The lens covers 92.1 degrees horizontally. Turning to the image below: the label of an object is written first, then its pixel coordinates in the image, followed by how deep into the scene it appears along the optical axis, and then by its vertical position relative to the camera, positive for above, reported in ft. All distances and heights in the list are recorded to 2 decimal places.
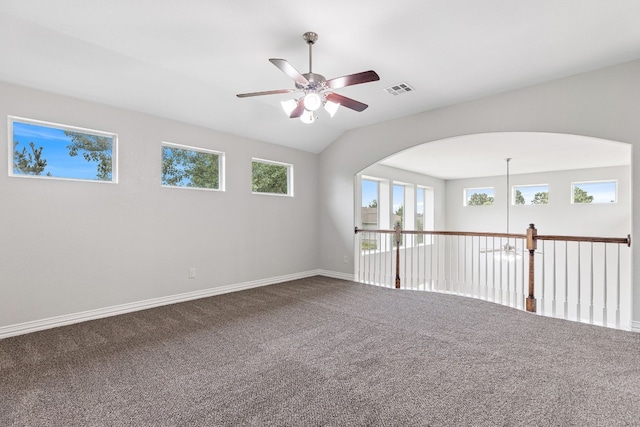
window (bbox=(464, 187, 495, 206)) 31.07 +1.58
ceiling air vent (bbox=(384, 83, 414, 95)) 13.25 +5.39
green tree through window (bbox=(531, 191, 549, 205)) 27.43 +1.19
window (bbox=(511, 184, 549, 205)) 27.58 +1.55
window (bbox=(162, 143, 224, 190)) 14.82 +2.22
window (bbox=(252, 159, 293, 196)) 18.38 +2.10
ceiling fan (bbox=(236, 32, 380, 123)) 8.52 +3.71
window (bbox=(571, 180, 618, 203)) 24.36 +1.62
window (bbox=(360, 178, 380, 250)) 23.30 +0.40
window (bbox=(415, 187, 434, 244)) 30.50 +0.13
